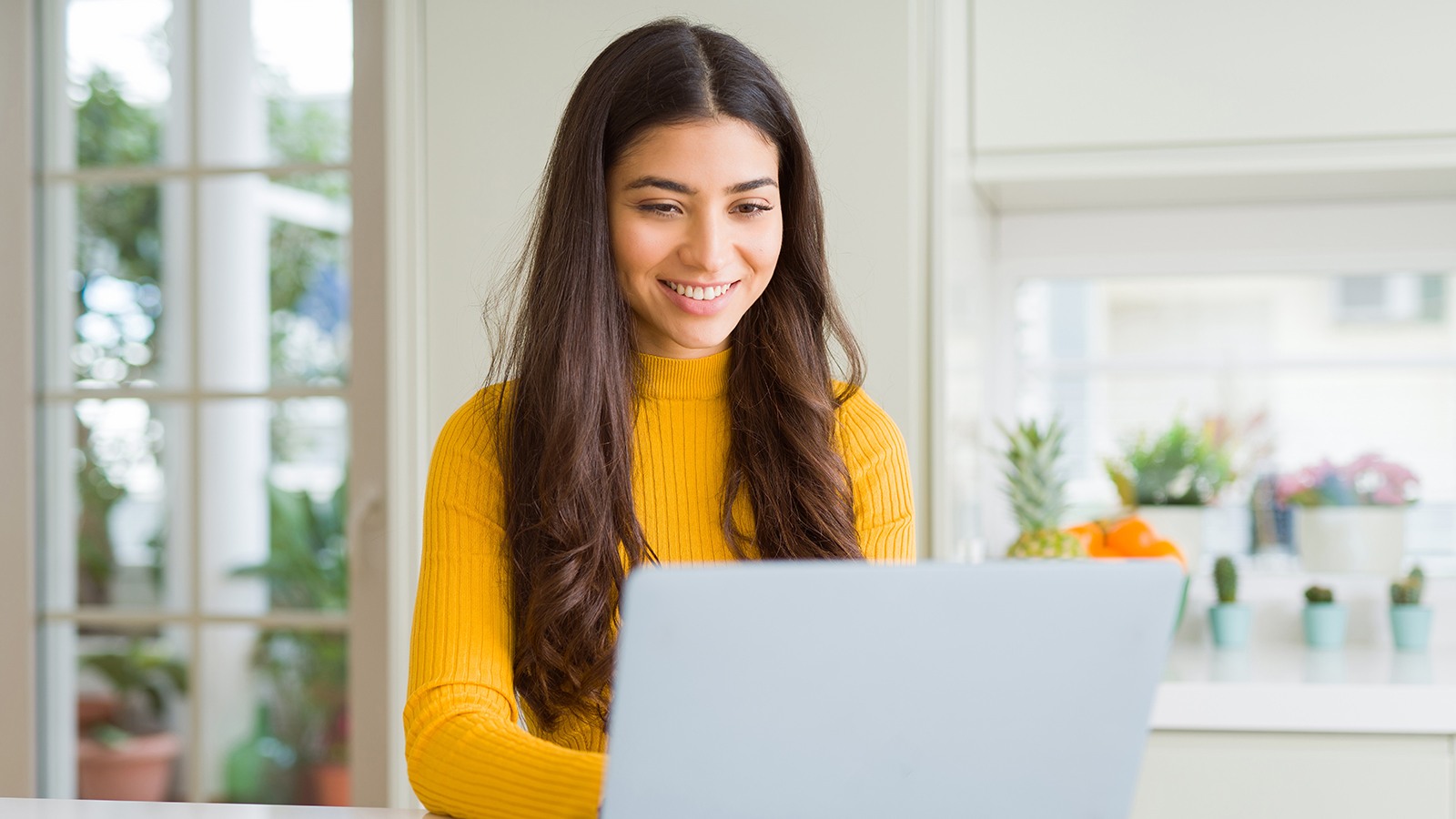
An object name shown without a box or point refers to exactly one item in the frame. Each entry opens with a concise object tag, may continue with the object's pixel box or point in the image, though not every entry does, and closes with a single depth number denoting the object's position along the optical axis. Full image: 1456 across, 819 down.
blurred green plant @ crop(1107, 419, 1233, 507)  2.21
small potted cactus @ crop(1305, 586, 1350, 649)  2.04
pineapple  1.98
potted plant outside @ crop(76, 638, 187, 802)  2.49
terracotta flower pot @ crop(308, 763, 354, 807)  2.49
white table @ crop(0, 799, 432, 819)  0.82
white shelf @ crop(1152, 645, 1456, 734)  1.62
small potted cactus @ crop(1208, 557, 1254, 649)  2.04
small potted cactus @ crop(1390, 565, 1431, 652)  1.99
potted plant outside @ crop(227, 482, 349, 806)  2.45
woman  1.04
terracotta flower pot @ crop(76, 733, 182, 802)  2.47
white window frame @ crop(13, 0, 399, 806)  1.84
